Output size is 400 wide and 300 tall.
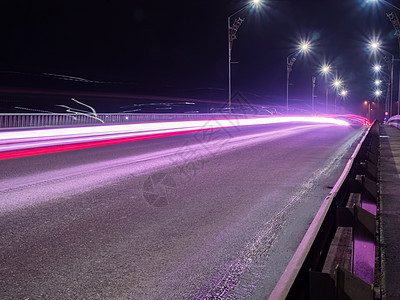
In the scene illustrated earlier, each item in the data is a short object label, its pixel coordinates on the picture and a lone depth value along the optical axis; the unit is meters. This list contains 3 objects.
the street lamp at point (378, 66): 35.81
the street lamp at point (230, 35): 31.58
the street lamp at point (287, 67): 48.42
